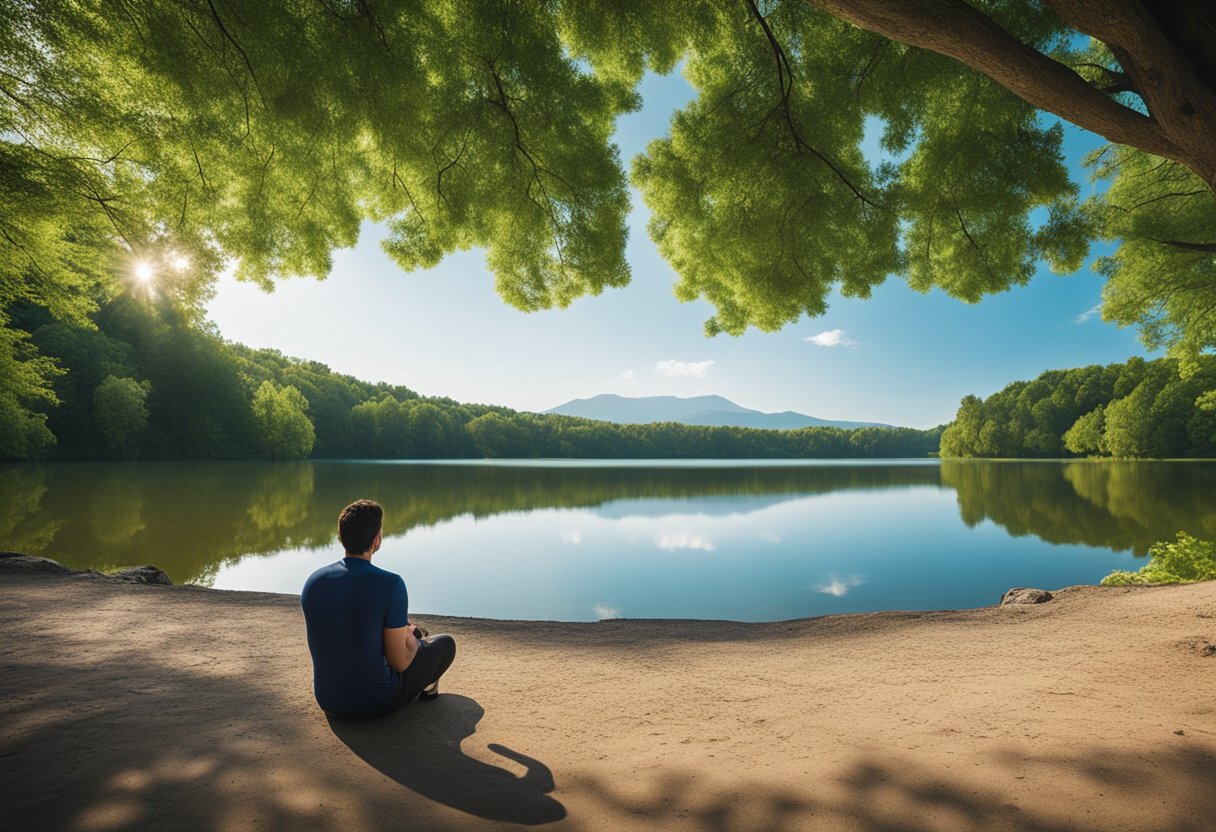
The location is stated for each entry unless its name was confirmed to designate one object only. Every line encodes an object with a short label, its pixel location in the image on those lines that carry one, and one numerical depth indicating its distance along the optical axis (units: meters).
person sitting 2.84
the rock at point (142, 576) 7.18
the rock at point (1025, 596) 6.57
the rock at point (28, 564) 7.14
